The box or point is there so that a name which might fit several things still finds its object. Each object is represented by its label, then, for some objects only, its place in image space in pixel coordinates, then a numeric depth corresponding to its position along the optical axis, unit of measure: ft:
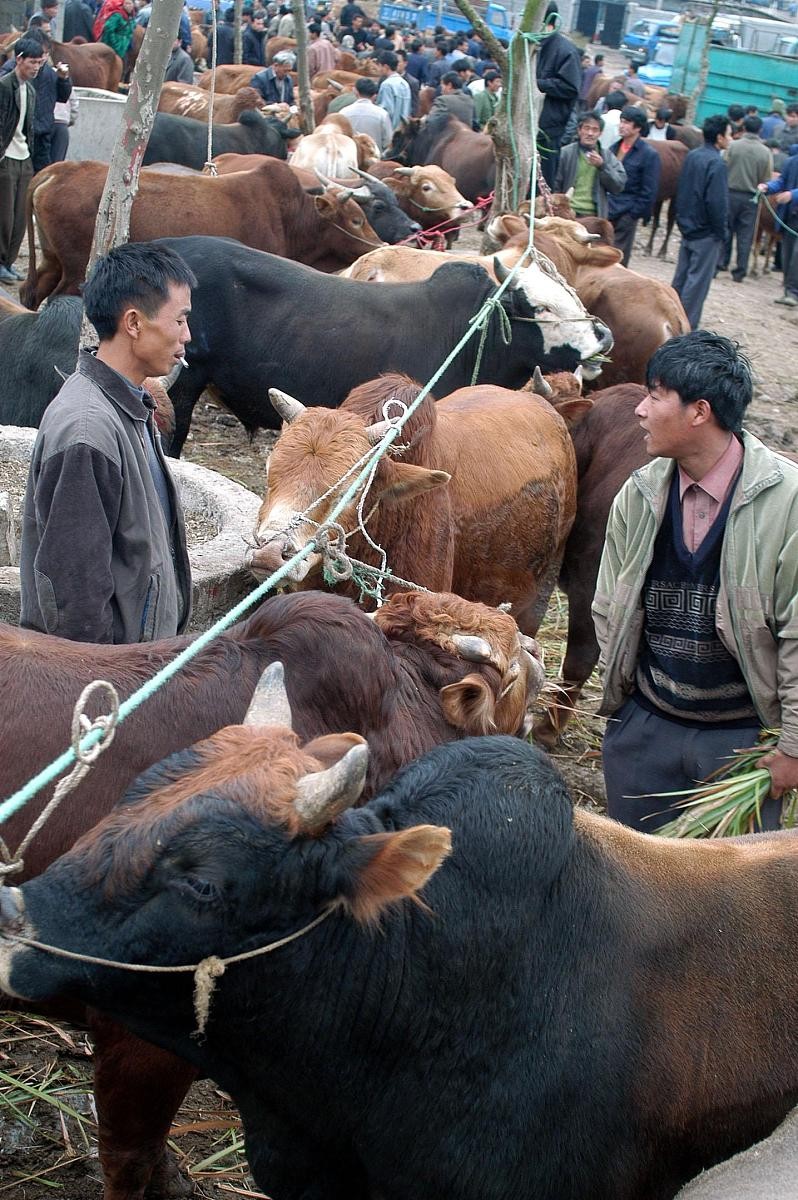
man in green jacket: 11.92
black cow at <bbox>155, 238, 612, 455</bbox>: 25.71
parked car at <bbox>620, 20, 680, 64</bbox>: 147.04
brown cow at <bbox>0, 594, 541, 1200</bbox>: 9.48
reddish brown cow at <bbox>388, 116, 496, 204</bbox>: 61.21
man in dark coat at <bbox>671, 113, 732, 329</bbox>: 47.16
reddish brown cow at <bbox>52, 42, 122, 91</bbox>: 62.28
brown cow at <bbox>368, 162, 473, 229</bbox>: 50.01
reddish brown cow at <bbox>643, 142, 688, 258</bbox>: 67.77
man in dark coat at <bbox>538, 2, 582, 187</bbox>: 47.21
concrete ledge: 15.25
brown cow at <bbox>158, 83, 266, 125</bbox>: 59.16
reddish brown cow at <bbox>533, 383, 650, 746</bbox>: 20.67
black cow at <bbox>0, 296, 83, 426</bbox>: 21.42
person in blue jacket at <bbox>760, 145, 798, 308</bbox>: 61.46
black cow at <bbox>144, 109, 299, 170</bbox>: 49.06
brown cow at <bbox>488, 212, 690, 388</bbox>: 31.81
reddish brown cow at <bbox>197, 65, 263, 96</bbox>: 72.10
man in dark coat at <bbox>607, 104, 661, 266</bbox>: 50.06
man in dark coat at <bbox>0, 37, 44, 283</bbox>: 38.91
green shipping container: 100.81
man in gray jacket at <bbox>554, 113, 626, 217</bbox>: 47.80
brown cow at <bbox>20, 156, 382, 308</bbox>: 33.71
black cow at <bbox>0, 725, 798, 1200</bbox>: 7.20
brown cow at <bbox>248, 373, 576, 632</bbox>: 15.40
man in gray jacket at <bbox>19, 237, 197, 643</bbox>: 11.12
